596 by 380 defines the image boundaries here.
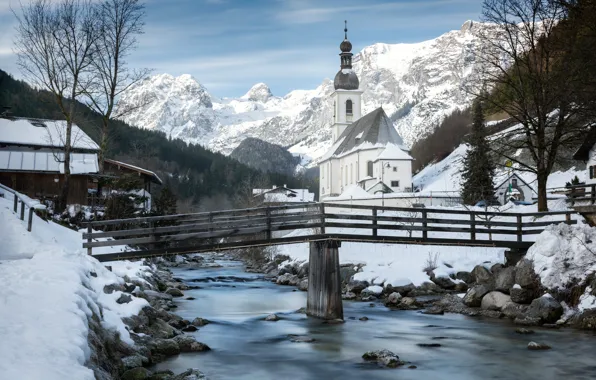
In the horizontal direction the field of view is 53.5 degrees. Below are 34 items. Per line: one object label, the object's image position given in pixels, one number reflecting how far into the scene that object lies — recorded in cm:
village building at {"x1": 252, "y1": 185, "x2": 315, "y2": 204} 8672
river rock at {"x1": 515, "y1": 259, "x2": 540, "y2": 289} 2097
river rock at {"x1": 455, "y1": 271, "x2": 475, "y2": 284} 2763
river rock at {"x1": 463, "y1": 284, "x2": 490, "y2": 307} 2284
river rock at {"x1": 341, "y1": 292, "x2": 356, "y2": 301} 2695
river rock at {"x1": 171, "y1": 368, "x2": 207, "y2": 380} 1209
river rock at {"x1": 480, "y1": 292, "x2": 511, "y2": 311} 2153
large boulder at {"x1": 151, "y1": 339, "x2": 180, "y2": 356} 1420
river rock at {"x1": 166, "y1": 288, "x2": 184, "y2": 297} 2692
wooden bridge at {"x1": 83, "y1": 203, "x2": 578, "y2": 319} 1939
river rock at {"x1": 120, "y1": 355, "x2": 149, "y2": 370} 1195
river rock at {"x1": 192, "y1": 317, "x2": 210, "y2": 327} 1956
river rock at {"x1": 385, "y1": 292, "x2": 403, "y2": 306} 2477
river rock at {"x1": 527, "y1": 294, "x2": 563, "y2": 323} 1916
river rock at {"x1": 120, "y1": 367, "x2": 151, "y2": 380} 1135
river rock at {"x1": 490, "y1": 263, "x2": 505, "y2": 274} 2372
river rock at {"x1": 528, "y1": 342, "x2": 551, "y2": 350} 1572
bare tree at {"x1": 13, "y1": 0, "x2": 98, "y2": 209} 3356
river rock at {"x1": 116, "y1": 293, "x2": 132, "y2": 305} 1569
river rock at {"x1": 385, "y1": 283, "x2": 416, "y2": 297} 2720
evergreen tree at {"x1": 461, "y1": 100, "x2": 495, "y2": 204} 4878
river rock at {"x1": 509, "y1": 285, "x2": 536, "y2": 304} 2089
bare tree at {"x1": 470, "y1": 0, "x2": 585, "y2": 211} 2669
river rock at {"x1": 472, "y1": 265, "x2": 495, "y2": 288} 2331
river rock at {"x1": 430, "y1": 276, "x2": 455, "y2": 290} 2764
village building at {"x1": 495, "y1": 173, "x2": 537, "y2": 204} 5659
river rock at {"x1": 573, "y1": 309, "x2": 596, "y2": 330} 1797
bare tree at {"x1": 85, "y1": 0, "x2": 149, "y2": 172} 3406
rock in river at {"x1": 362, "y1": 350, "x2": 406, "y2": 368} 1428
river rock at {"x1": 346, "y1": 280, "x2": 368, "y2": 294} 2842
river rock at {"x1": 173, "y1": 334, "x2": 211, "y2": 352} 1529
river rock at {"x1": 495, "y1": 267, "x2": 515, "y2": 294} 2205
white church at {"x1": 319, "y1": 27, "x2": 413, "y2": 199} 7381
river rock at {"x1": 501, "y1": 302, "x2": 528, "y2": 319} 2038
